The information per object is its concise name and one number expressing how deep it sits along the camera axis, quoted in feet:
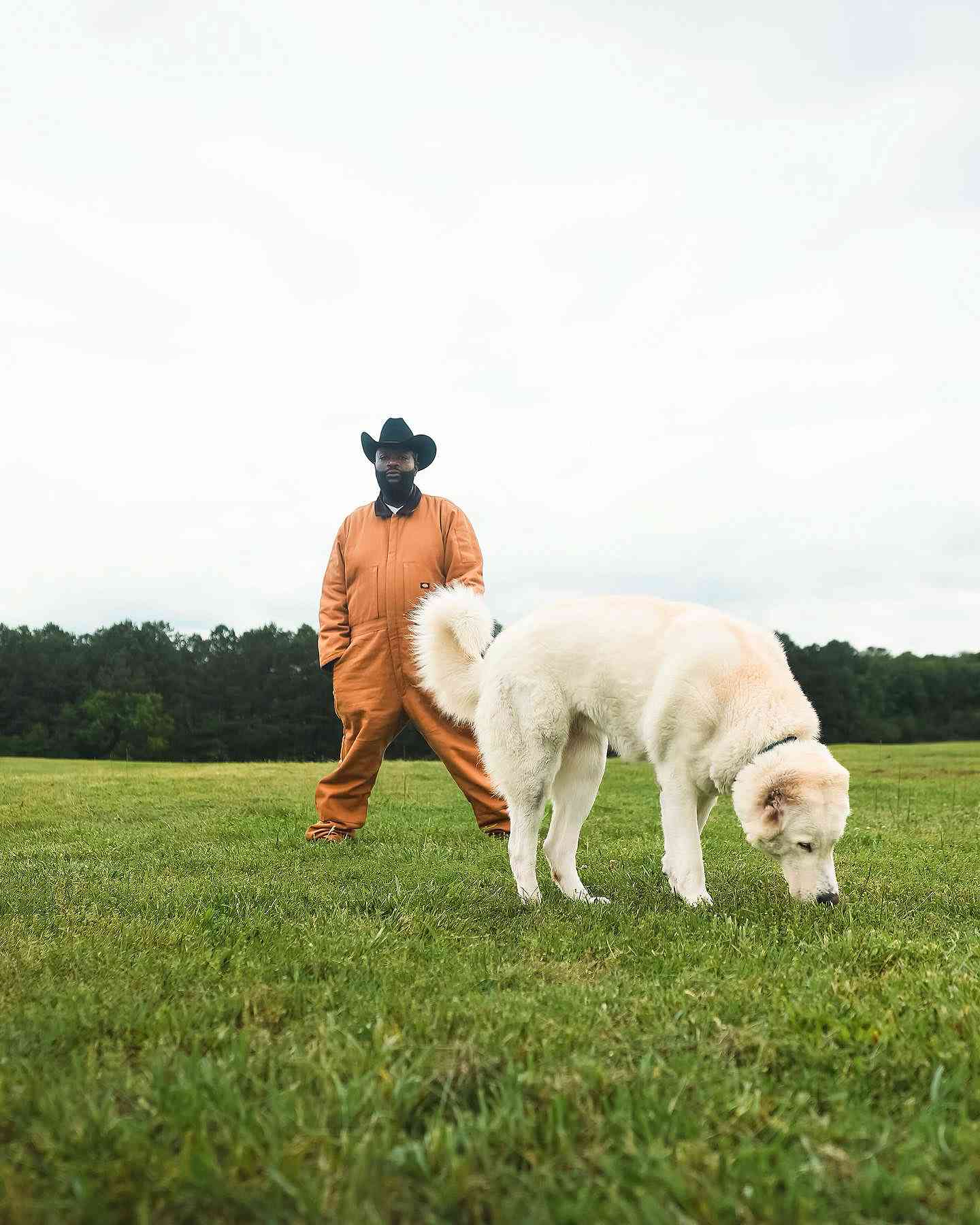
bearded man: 27.99
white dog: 16.11
